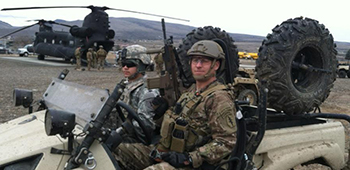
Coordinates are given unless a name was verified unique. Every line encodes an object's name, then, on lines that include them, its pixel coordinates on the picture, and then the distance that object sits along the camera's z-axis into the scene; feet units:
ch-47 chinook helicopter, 77.22
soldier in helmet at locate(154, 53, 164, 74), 58.53
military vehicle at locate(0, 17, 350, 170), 7.50
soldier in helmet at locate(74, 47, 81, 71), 75.94
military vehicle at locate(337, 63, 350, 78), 87.96
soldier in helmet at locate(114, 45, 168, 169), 10.19
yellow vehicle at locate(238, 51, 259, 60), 181.98
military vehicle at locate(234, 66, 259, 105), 31.48
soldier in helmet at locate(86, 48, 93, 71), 74.54
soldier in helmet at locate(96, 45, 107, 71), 75.25
